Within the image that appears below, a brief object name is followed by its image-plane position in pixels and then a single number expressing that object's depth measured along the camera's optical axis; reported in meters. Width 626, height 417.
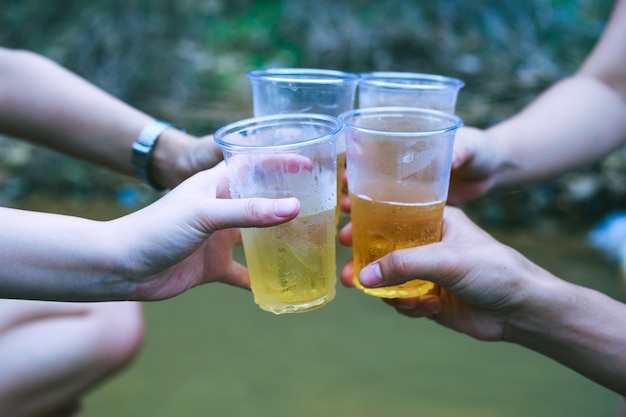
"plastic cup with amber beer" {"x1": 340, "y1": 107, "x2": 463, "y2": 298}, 0.69
